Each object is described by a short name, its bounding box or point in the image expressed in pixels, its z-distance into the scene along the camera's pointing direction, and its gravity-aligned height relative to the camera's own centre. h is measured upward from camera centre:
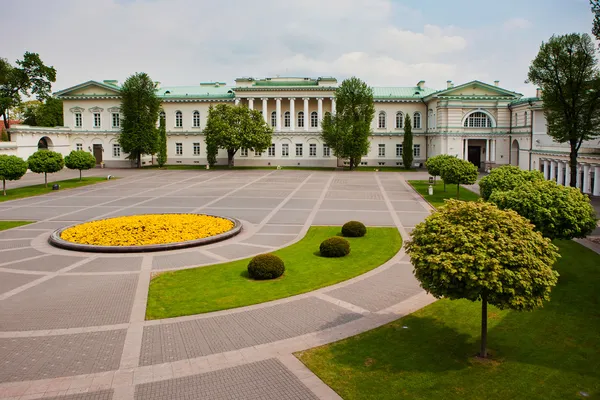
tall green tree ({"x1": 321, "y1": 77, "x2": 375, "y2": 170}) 72.75 +4.58
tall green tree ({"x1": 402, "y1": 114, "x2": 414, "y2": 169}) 76.69 +0.70
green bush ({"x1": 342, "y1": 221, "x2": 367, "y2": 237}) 28.04 -4.37
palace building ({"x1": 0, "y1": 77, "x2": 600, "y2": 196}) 79.44 +5.22
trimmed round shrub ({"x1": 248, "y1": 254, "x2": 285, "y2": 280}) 20.11 -4.62
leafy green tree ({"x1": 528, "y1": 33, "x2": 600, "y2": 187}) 41.28 +5.36
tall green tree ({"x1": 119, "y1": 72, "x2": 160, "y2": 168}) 77.06 +6.13
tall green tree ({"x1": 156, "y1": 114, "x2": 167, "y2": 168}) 79.06 +1.41
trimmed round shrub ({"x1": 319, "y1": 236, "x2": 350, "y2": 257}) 23.75 -4.54
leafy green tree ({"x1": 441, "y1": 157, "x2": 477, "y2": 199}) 43.06 -1.85
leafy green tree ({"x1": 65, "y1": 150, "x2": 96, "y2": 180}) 55.56 -0.45
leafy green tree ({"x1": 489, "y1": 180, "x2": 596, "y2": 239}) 19.02 -2.36
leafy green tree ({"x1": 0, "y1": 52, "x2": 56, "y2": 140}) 83.12 +13.26
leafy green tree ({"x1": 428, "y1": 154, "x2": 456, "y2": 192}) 47.41 -1.15
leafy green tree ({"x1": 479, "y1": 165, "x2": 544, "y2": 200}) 28.84 -1.66
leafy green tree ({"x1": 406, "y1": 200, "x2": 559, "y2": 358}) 12.02 -2.69
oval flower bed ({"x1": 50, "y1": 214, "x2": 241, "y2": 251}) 25.09 -4.22
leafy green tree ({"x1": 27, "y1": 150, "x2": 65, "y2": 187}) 50.19 -0.54
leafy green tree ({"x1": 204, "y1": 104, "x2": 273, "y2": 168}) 72.75 +3.66
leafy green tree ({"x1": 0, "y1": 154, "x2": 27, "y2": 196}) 44.41 -0.93
